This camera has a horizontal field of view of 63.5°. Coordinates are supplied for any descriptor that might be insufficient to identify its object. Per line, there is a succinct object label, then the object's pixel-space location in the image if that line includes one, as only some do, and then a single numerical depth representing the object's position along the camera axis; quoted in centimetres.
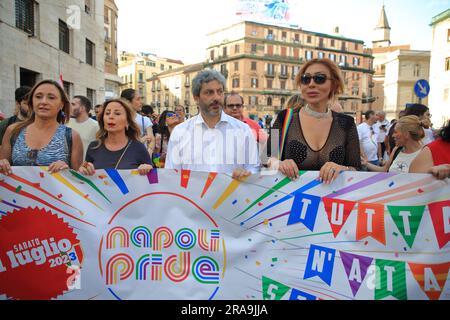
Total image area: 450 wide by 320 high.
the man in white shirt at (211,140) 297
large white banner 235
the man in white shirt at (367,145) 741
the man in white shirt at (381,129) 1013
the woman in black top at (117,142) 296
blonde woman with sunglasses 257
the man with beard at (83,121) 498
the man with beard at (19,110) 426
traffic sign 967
